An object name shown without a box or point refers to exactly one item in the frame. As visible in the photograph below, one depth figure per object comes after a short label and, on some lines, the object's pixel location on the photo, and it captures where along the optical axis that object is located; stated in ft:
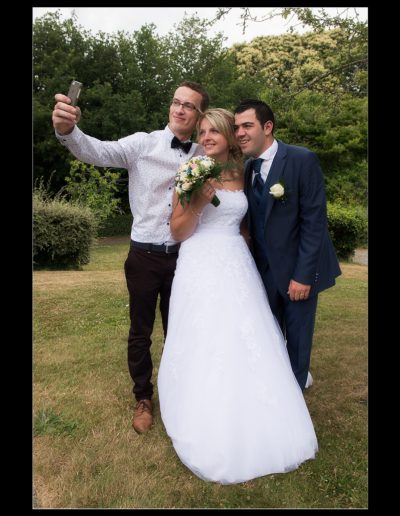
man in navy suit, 11.25
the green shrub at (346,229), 51.47
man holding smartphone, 12.00
